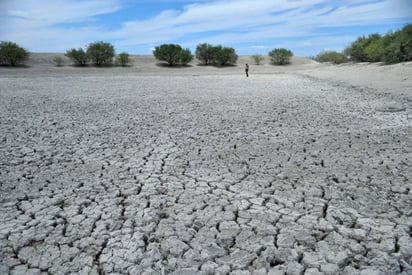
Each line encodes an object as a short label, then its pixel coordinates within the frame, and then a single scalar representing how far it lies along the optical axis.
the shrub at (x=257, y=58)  44.27
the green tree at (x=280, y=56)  43.66
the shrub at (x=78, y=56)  37.12
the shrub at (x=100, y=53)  37.53
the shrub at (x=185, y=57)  39.81
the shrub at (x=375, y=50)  23.36
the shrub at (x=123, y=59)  37.94
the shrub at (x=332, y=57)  35.16
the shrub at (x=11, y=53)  32.41
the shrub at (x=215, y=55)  41.47
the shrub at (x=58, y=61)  36.31
